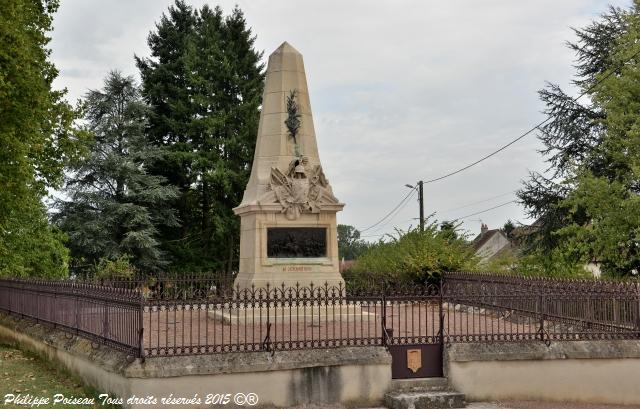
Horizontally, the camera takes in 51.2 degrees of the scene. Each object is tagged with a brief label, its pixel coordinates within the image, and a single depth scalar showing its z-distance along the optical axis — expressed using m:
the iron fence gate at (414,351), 11.47
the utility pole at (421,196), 35.47
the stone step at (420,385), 11.22
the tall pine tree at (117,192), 34.34
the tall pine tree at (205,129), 36.78
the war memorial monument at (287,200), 15.68
